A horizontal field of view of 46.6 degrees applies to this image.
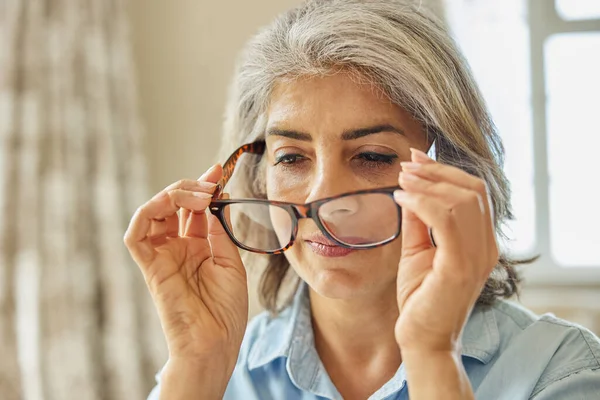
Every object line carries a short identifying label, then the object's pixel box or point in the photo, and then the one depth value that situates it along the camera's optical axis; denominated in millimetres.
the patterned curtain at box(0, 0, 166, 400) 2314
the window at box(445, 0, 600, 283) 3137
